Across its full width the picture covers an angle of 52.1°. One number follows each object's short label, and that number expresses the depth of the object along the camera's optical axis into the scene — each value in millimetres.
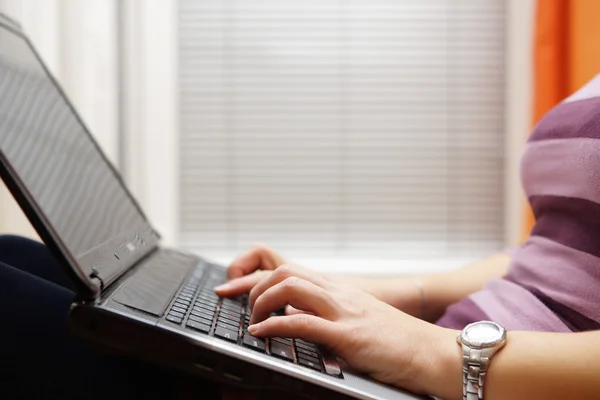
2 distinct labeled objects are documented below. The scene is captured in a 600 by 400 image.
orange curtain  1402
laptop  468
